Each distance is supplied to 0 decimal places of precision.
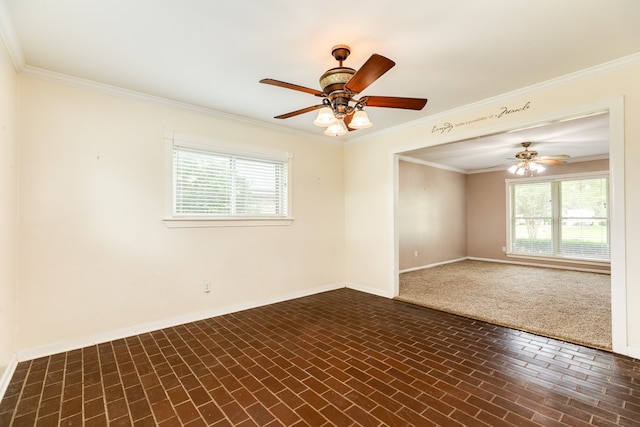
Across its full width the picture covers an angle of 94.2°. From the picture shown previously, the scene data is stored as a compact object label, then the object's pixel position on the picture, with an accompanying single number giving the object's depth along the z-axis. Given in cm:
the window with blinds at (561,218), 662
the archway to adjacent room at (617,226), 272
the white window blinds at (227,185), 370
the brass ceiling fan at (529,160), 559
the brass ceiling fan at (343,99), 221
